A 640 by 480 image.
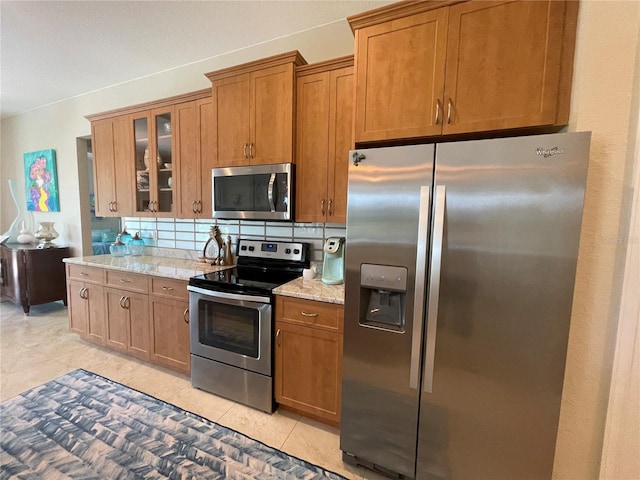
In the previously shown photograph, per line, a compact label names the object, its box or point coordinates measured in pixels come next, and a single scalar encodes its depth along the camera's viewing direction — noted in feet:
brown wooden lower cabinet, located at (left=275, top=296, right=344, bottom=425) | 5.41
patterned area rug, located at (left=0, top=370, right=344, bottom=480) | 4.83
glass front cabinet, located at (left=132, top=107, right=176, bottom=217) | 8.30
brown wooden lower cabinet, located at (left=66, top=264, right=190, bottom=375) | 7.18
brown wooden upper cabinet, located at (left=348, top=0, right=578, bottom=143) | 3.76
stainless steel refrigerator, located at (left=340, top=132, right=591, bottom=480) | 3.56
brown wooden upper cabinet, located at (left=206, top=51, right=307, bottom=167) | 6.27
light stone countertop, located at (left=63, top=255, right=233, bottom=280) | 7.25
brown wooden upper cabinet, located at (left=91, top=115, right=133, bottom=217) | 8.86
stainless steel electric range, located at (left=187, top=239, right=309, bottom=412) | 5.99
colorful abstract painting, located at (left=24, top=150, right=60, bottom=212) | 12.59
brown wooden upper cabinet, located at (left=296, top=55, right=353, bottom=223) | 5.91
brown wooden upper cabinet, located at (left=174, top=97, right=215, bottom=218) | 7.59
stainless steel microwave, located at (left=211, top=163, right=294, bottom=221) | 6.45
